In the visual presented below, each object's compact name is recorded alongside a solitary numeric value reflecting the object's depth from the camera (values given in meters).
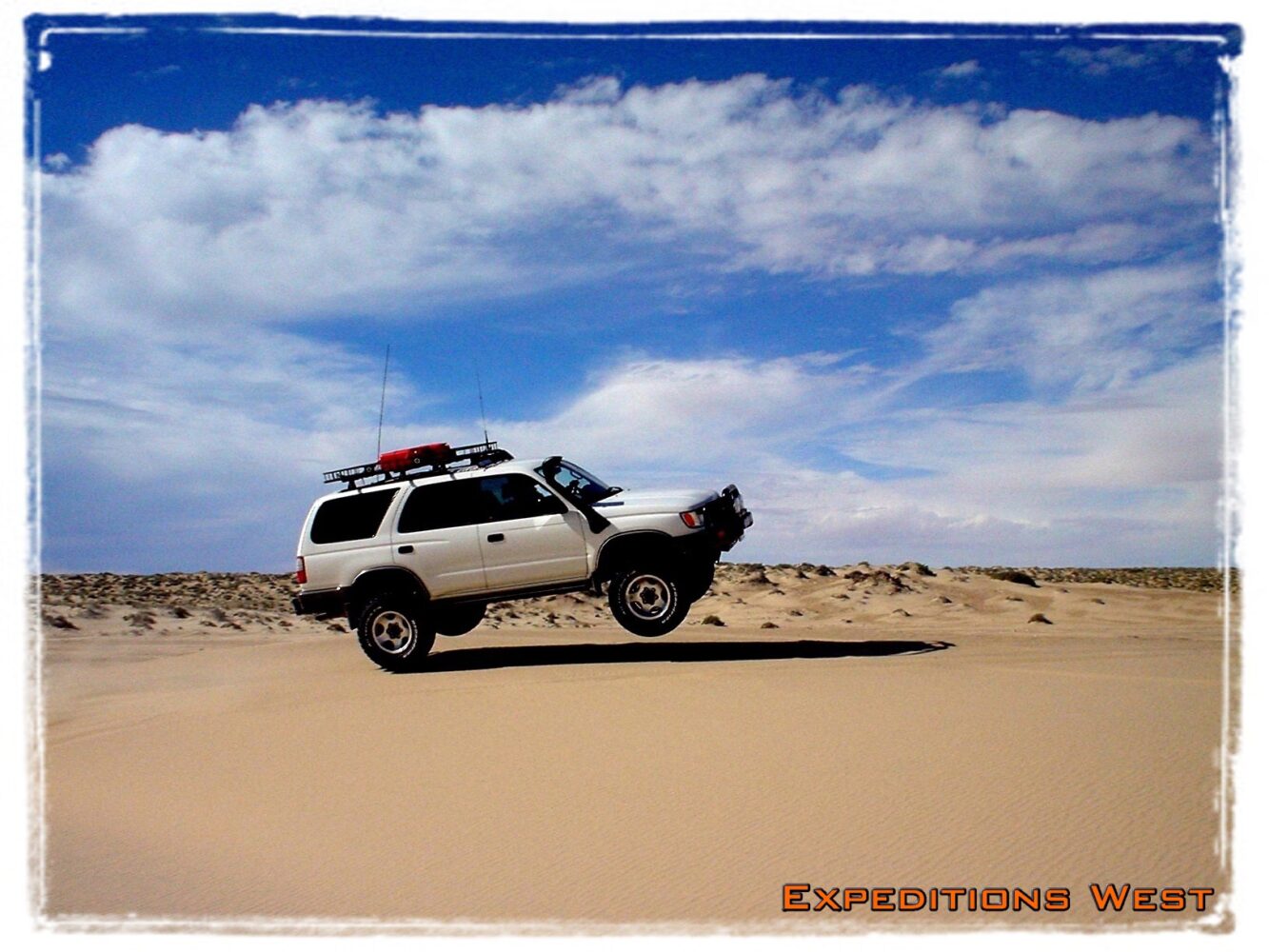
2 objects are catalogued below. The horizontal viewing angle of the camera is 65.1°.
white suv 12.23
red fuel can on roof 12.83
